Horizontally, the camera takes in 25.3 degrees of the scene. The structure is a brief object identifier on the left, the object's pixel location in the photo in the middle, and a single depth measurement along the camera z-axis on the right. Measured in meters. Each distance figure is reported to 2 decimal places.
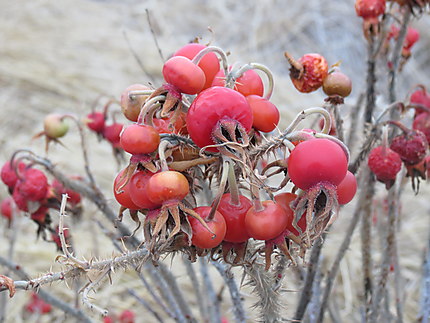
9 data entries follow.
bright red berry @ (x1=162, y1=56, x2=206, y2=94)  0.32
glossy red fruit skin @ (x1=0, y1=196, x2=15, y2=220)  0.67
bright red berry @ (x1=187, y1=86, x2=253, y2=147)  0.32
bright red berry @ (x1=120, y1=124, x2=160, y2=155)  0.32
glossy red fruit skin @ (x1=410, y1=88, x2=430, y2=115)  0.48
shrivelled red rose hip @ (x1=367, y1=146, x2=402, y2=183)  0.42
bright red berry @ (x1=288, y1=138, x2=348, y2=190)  0.32
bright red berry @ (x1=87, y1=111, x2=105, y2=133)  0.60
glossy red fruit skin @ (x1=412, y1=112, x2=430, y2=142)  0.46
